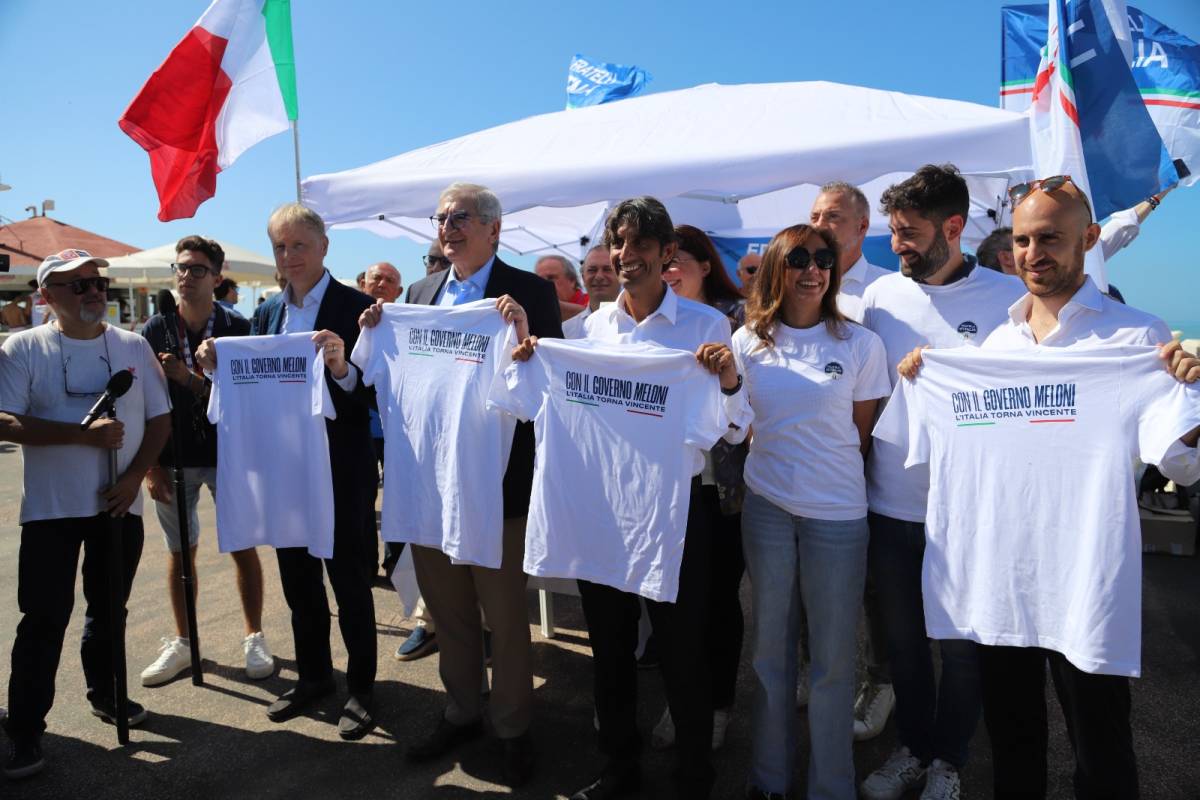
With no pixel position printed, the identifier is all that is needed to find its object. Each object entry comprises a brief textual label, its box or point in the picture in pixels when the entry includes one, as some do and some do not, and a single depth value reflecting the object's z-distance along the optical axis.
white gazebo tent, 4.30
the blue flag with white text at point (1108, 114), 3.68
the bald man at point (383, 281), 5.80
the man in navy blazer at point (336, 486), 3.47
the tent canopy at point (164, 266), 14.60
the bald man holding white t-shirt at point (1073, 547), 2.17
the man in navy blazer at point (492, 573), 3.12
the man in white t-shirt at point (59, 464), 3.21
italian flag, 5.23
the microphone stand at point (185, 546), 3.82
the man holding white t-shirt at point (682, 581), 2.73
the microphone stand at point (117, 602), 3.34
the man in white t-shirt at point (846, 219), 3.73
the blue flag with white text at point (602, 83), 11.40
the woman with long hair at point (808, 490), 2.54
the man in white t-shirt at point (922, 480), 2.67
